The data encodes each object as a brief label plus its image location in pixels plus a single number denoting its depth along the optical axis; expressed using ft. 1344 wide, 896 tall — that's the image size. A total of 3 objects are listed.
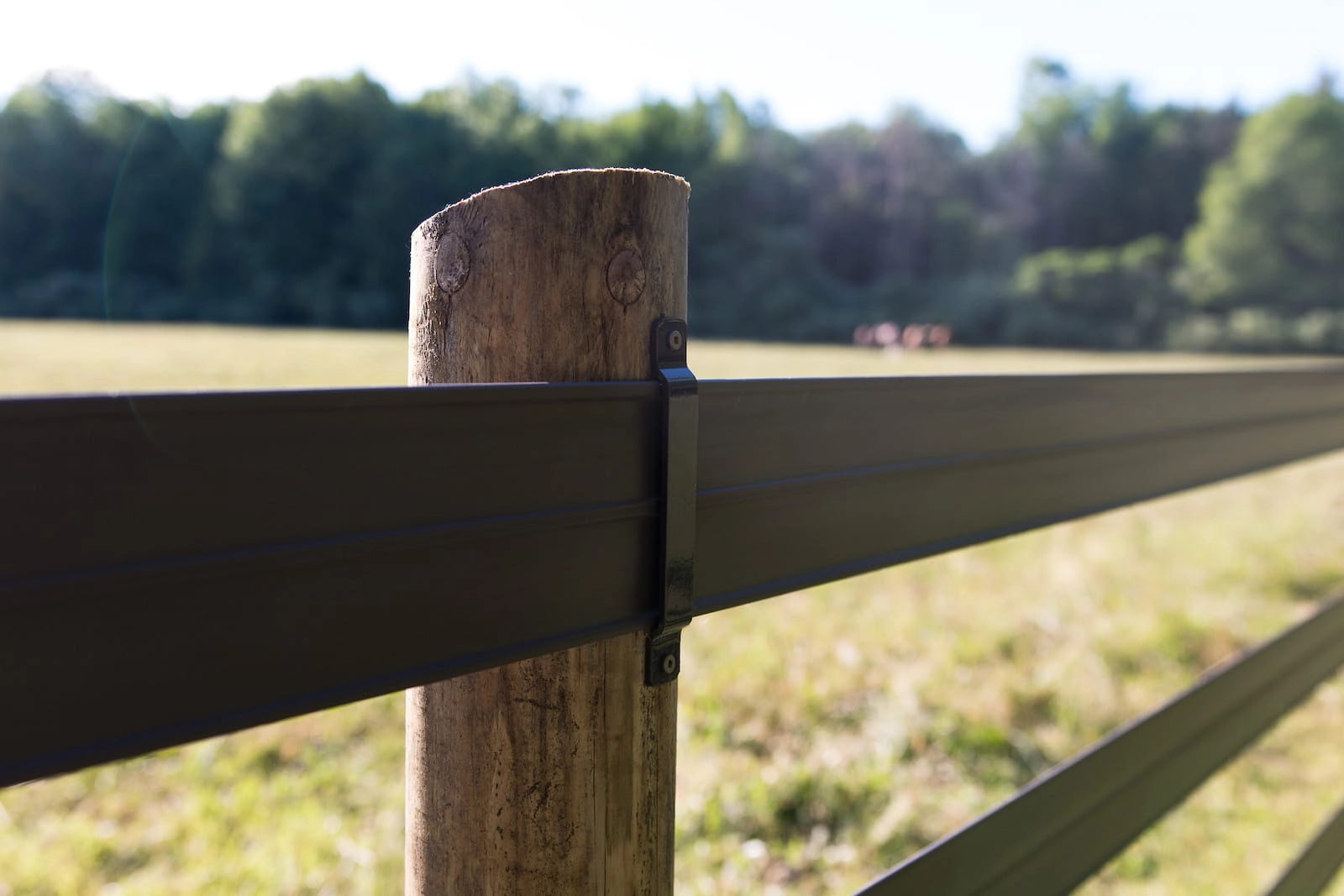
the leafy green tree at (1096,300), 128.77
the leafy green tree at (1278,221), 127.65
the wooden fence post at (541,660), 2.52
